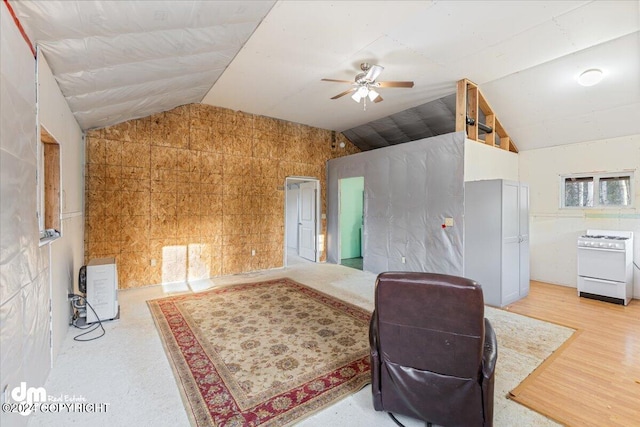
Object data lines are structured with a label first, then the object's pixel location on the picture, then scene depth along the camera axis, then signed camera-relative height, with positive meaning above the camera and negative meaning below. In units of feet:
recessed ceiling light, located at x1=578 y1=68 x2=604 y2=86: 12.12 +5.80
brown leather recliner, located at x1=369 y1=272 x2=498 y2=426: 4.98 -2.66
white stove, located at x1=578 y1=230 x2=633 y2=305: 13.34 -2.89
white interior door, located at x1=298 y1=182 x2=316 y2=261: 23.62 -1.18
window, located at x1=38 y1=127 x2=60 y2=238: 9.16 +0.80
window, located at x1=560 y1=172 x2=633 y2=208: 14.84 +1.00
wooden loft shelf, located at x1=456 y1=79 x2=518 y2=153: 14.26 +5.13
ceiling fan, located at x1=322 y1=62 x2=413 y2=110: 11.64 +5.46
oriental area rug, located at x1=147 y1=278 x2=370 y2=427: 6.51 -4.52
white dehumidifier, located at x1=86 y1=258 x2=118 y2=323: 10.99 -3.26
